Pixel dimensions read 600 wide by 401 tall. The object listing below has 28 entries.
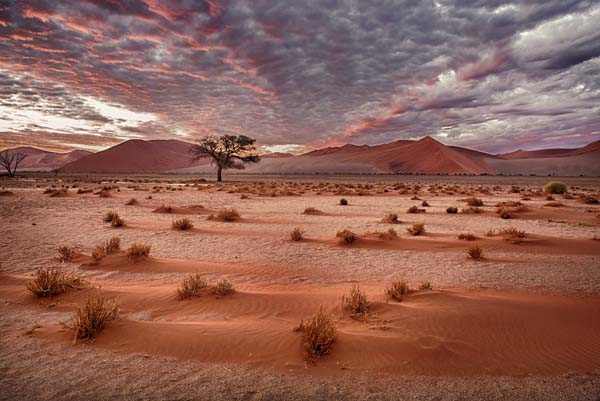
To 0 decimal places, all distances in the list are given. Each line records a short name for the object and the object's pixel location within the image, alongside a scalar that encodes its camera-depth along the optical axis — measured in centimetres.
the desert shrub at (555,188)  2958
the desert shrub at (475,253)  783
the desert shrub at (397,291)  515
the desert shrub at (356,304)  463
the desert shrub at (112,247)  782
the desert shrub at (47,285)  498
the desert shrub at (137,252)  730
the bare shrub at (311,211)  1588
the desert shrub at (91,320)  374
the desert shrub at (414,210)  1620
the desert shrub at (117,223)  1141
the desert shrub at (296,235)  1002
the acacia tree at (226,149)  5375
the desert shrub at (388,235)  1008
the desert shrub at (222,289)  529
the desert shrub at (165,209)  1567
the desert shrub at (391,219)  1324
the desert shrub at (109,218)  1228
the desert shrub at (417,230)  1078
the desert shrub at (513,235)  954
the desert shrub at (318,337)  344
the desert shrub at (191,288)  521
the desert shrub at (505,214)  1448
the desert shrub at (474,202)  1953
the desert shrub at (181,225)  1127
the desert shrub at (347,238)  948
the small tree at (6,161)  5870
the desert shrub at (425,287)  566
